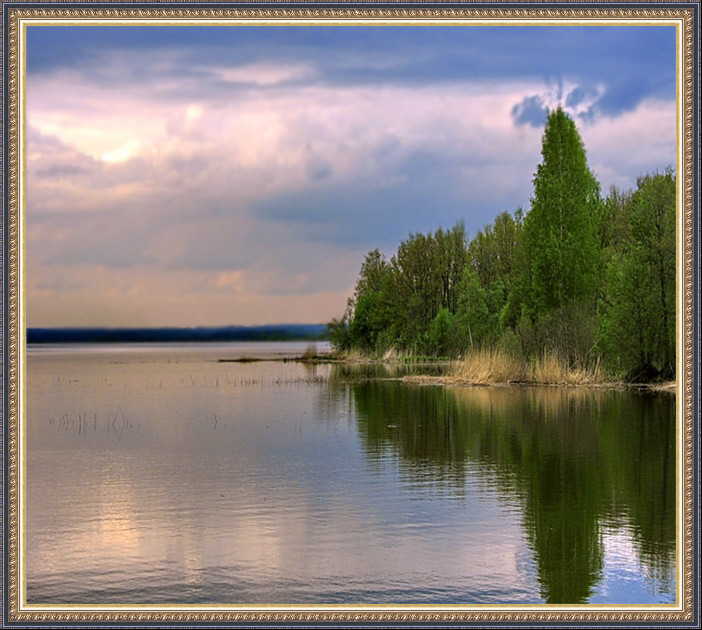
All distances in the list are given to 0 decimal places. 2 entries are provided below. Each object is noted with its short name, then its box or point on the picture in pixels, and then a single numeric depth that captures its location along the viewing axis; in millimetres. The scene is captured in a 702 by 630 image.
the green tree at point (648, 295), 30297
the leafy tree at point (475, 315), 50750
